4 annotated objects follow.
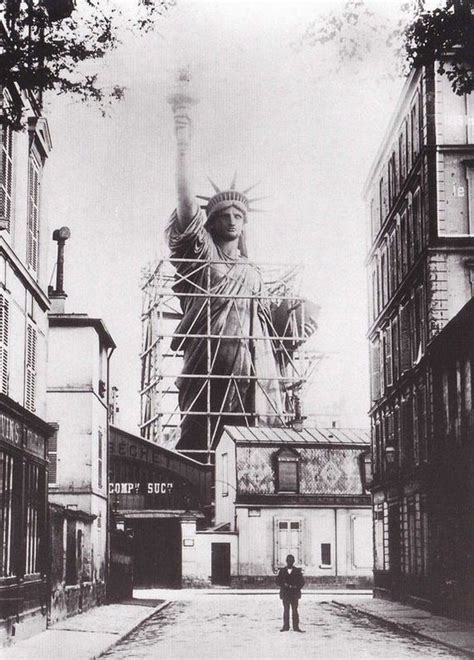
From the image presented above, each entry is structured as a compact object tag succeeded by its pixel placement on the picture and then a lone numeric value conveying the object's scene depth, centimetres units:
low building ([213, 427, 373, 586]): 5128
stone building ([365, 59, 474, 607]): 3083
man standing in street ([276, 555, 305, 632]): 2411
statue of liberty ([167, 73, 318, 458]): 6931
